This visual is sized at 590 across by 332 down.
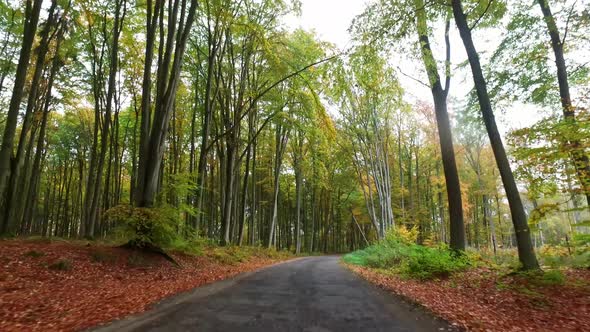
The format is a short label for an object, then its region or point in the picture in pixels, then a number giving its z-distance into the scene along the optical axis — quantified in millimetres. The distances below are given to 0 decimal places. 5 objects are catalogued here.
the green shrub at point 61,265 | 7488
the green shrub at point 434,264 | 9273
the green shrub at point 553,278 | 6734
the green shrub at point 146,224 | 9547
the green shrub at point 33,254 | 7734
